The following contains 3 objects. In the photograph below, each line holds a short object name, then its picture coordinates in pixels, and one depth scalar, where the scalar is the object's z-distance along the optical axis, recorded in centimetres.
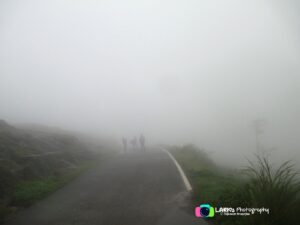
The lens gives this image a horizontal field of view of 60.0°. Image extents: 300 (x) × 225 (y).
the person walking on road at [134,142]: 3309
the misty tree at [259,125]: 5531
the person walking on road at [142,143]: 2834
